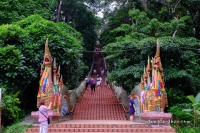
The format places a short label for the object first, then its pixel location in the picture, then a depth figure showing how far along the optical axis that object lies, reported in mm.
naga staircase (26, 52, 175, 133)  7520
